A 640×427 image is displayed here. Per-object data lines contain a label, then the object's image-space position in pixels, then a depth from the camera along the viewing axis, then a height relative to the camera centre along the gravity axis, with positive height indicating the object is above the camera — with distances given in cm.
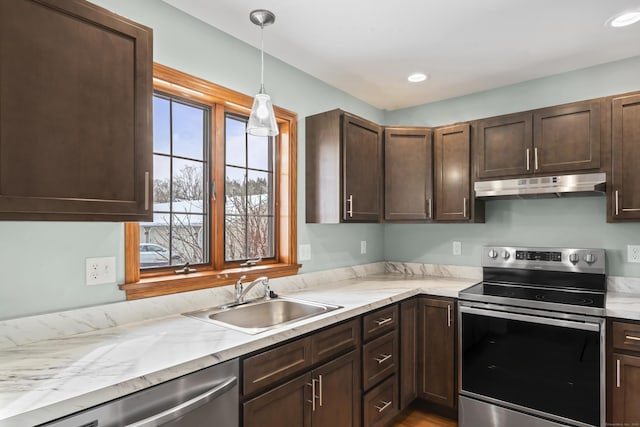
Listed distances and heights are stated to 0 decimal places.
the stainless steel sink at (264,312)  194 -54
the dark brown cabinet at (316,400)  154 -86
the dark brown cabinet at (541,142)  239 +51
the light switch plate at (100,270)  160 -24
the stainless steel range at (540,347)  206 -80
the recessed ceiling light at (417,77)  279 +106
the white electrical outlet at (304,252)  265 -27
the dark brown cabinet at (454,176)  286 +30
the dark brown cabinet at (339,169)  257 +34
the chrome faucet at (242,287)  209 -41
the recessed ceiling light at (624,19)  196 +106
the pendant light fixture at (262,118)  175 +46
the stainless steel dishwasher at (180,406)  107 -61
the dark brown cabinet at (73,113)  112 +35
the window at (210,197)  194 +12
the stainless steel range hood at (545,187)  232 +19
